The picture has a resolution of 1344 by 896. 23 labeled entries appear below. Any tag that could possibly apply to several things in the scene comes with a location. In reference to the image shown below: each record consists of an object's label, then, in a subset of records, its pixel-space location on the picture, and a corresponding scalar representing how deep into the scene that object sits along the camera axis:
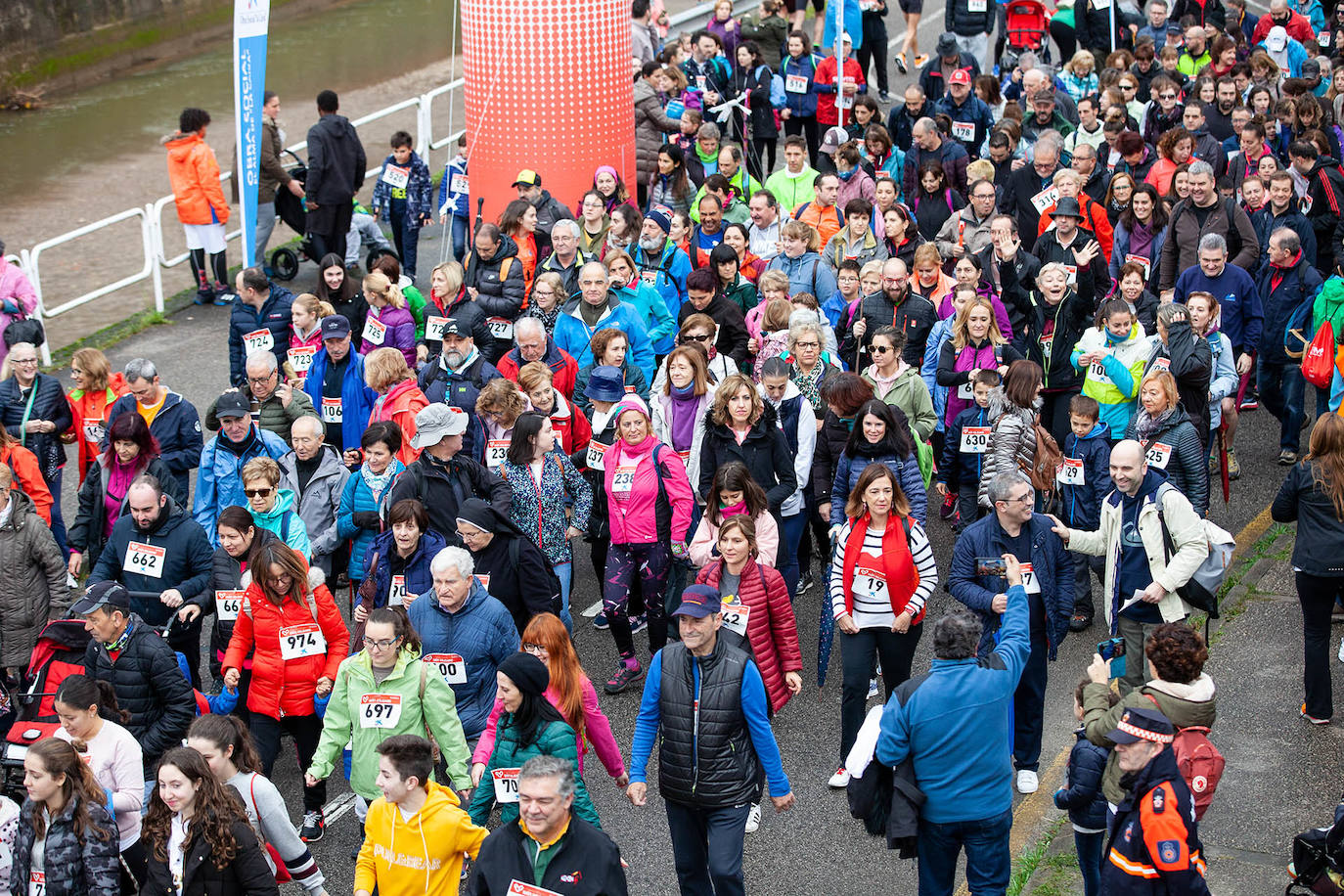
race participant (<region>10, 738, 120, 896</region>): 11.81
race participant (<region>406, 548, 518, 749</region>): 13.74
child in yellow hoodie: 11.37
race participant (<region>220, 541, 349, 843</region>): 14.40
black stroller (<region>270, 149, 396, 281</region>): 30.62
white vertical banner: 25.64
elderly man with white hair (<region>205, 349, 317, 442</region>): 18.89
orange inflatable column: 28.81
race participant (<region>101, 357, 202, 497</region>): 18.55
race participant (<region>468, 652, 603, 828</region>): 11.94
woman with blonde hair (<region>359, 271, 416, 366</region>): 21.69
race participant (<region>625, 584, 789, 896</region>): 12.32
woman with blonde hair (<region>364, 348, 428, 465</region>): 18.69
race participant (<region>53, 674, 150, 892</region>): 12.68
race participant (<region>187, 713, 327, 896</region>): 11.91
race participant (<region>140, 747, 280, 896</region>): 11.20
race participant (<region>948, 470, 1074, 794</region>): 14.50
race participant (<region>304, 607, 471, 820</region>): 12.95
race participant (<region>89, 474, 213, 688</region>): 15.67
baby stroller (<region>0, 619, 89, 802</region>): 13.96
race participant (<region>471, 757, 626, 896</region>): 10.35
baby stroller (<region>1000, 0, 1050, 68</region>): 40.59
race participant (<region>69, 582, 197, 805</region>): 13.86
